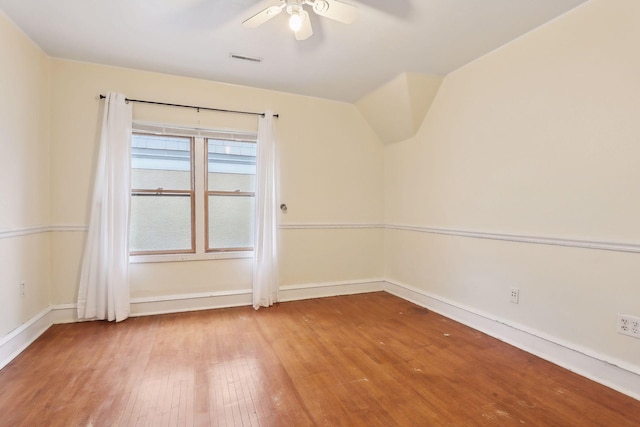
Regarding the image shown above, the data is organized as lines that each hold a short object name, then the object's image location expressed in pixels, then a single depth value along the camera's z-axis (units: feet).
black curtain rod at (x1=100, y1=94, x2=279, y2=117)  9.83
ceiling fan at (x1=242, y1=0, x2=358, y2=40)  5.82
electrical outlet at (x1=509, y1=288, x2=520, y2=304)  8.05
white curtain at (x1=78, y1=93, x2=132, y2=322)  9.34
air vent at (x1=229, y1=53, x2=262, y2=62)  8.93
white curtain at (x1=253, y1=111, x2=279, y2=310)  11.00
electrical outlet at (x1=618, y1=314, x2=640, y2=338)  5.90
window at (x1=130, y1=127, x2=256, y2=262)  10.34
